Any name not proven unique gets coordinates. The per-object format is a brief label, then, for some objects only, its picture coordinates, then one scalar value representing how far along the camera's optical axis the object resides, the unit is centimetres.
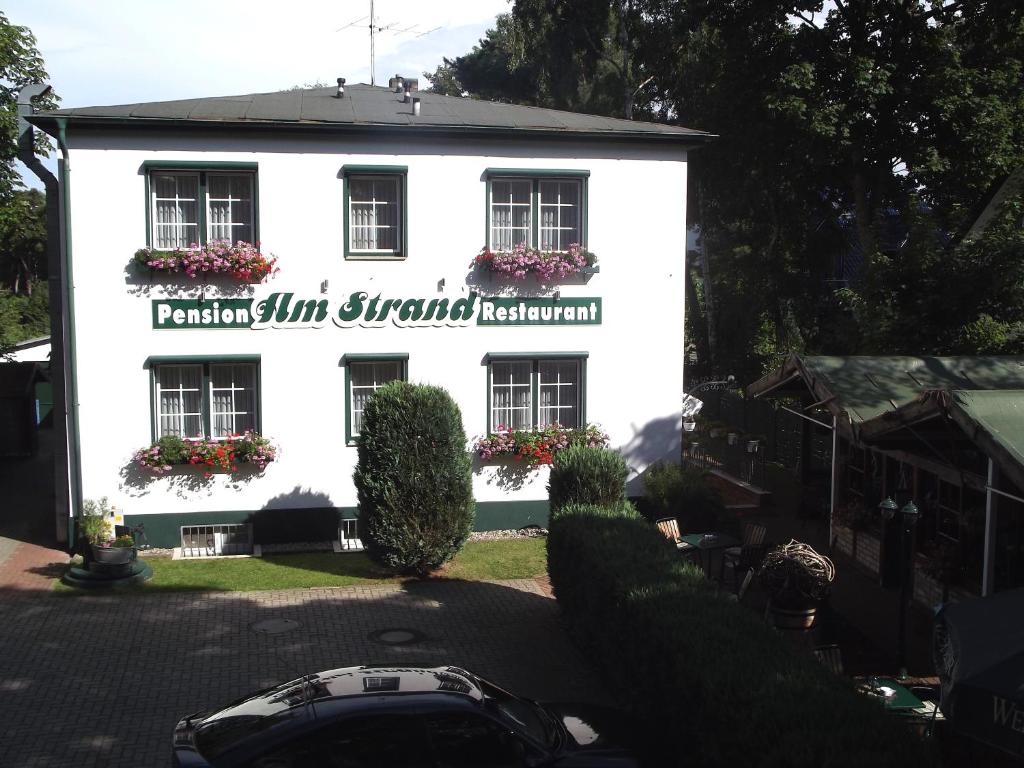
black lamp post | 1104
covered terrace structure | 1058
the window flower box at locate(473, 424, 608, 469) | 1848
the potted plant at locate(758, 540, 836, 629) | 1215
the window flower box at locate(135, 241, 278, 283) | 1688
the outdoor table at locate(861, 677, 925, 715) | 925
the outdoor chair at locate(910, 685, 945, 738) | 885
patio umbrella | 634
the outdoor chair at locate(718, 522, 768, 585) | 1458
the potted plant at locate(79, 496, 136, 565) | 1561
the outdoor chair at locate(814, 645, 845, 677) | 1038
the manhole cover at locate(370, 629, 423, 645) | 1301
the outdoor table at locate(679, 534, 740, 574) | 1550
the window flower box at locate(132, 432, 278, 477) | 1709
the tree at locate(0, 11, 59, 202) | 2241
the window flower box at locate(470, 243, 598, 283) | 1811
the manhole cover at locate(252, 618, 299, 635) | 1346
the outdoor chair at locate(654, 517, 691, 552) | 1590
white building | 1706
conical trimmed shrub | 1542
